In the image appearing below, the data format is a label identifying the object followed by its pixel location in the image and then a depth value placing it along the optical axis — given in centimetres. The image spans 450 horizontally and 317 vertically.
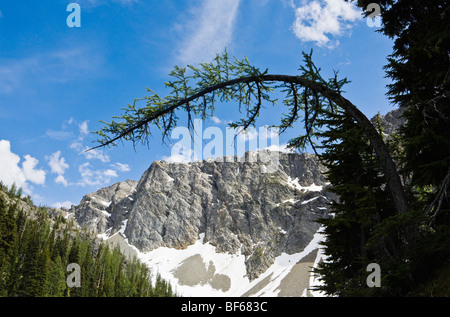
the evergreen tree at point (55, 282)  5947
